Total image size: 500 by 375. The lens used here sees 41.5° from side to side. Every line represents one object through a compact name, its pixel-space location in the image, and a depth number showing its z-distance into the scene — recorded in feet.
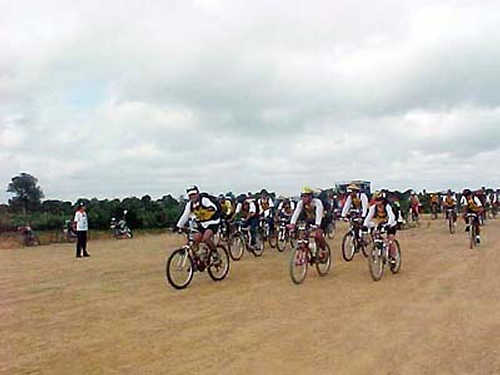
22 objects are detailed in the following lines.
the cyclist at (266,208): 71.05
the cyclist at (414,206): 118.93
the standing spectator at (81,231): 70.33
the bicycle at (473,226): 67.72
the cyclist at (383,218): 47.03
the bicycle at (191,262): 41.88
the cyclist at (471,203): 67.15
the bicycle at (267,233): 69.26
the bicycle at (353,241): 58.90
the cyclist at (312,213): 45.88
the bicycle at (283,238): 70.83
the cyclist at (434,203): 138.23
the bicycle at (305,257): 43.54
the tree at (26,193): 151.33
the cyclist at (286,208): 75.01
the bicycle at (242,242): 61.42
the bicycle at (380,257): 44.62
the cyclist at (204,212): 44.19
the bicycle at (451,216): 94.23
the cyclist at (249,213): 65.31
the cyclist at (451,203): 97.18
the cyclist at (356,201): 58.70
